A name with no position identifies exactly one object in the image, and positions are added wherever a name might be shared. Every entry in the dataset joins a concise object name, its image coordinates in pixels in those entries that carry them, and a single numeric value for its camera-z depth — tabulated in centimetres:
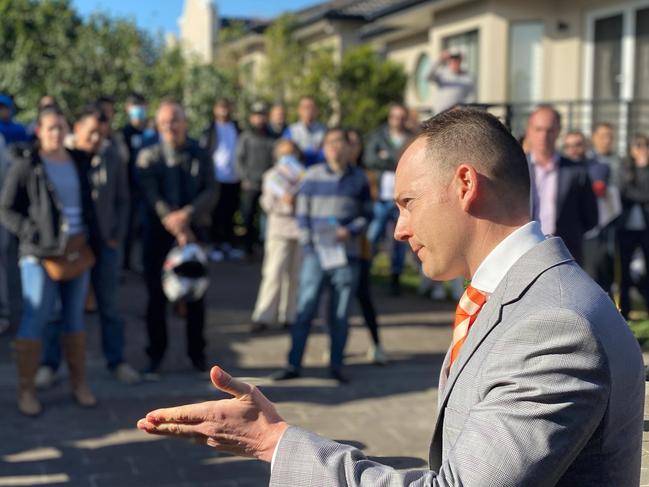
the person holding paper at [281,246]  919
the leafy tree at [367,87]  2048
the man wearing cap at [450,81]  1272
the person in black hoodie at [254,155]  1373
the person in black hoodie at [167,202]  756
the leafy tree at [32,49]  1809
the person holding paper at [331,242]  755
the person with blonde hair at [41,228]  659
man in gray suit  179
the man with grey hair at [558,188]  684
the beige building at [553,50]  1491
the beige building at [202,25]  4078
